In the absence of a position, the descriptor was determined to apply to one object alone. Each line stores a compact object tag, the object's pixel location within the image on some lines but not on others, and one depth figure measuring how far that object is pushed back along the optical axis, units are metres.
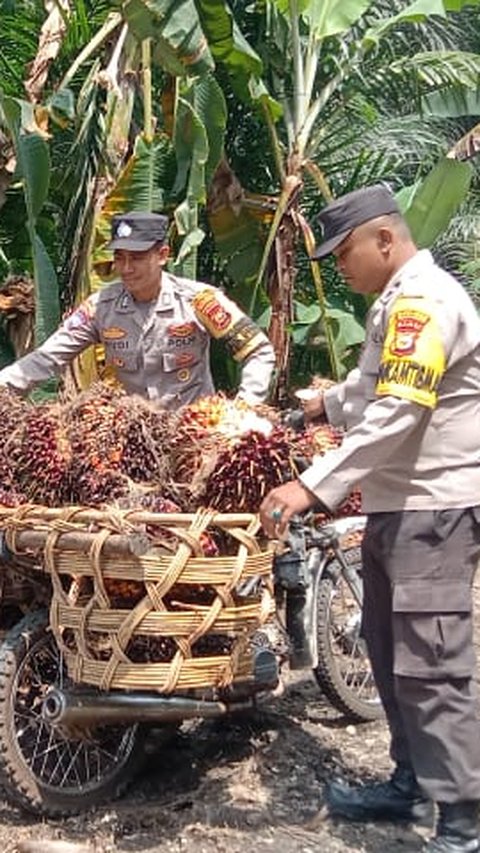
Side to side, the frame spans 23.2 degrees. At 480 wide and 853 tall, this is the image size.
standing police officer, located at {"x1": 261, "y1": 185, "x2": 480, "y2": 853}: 3.08
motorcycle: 3.46
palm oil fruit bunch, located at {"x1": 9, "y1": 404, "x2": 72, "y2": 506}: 3.48
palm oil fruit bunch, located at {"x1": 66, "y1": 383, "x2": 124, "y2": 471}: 3.41
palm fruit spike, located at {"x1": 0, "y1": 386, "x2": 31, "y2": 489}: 3.55
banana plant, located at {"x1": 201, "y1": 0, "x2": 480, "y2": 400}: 7.50
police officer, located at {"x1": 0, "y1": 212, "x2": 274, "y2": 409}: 4.41
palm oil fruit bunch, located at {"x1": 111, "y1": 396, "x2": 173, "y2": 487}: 3.43
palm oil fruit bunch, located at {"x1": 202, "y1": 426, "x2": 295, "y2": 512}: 3.31
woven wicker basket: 3.21
